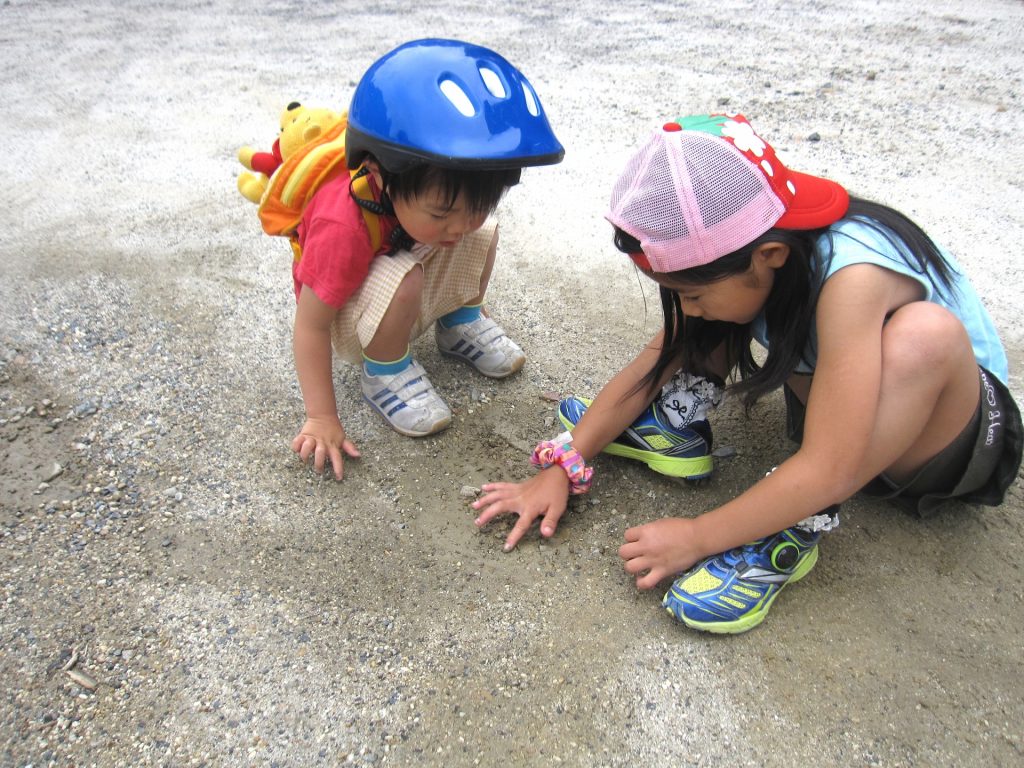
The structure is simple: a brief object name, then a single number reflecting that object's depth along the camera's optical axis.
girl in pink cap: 1.17
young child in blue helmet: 1.38
